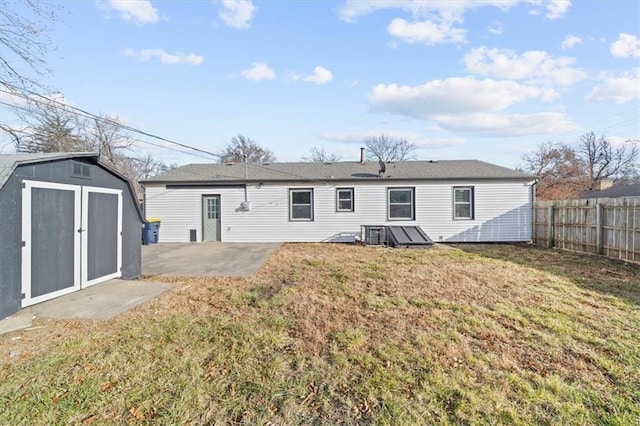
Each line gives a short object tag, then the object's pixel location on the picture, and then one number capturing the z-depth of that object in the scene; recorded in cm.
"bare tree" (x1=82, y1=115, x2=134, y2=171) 2253
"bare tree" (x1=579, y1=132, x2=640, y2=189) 3198
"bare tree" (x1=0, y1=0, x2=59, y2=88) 686
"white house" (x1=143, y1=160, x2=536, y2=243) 1203
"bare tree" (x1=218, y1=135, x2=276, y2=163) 3416
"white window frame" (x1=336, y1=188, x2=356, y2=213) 1227
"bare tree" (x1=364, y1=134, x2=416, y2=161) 3578
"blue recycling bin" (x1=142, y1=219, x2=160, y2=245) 1197
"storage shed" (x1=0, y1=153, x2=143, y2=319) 402
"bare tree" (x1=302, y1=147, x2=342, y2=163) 3709
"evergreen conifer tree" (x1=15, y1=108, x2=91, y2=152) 1180
